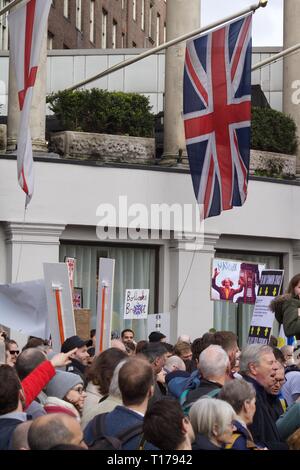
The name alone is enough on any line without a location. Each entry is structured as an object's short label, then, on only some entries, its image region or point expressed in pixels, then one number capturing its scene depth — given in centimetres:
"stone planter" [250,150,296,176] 3128
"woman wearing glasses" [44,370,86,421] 995
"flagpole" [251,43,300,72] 2824
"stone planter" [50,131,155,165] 2912
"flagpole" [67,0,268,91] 2441
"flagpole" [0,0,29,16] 2099
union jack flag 2239
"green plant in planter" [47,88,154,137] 2984
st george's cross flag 1939
